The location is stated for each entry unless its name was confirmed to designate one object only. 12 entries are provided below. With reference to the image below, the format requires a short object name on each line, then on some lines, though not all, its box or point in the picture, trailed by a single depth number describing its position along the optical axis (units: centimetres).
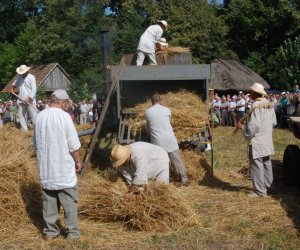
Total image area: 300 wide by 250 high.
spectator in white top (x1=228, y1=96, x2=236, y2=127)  2061
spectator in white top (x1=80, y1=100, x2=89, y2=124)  2457
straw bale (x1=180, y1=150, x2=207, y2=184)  873
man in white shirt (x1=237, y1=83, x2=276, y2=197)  737
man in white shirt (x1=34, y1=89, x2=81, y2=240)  534
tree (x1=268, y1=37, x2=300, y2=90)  3136
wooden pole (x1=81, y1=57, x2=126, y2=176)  870
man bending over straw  623
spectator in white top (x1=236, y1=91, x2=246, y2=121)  2022
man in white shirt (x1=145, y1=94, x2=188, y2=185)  822
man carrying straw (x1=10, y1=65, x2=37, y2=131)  974
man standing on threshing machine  1030
